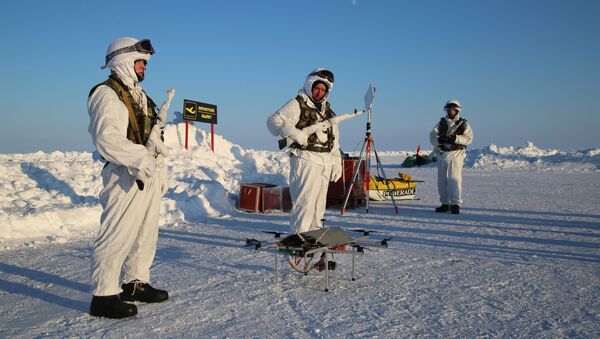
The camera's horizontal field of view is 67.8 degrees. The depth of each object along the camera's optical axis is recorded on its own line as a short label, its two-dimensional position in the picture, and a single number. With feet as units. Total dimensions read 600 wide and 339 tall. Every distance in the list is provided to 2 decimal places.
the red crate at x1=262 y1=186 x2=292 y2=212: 32.65
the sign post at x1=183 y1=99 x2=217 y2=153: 58.23
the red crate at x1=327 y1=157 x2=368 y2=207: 33.86
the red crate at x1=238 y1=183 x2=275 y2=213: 32.45
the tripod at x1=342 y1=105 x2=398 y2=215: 29.30
